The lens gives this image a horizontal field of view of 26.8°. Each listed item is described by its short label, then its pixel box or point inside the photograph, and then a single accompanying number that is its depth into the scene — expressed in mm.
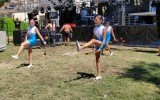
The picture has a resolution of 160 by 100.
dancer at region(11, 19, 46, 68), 11016
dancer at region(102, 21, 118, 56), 14391
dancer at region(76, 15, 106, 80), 8623
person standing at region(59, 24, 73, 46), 23719
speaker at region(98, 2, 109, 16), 33356
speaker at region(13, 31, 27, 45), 21981
